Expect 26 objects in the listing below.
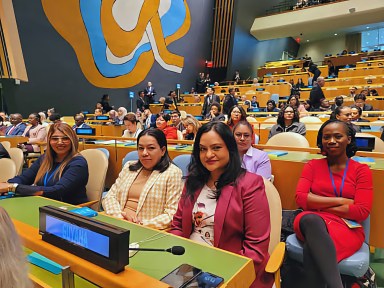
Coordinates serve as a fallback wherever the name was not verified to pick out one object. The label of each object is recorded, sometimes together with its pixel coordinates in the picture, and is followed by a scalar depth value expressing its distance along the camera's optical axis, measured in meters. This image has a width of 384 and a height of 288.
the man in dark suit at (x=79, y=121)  6.20
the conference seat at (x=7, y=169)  2.69
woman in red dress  1.51
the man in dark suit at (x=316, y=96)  7.40
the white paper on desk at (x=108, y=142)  3.70
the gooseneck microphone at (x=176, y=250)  0.93
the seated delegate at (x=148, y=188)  1.91
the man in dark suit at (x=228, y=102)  6.45
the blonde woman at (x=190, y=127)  4.50
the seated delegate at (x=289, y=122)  3.77
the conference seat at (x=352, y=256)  1.53
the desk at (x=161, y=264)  0.79
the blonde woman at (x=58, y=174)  2.18
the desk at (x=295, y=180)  2.00
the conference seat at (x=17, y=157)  3.10
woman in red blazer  1.38
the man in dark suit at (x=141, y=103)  11.41
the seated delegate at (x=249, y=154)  2.34
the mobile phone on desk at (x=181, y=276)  0.85
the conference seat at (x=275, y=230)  1.27
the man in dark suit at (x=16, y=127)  6.01
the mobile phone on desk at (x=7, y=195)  2.06
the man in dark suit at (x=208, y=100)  8.73
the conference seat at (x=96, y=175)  2.48
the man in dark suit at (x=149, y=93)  12.28
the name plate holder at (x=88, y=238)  0.79
